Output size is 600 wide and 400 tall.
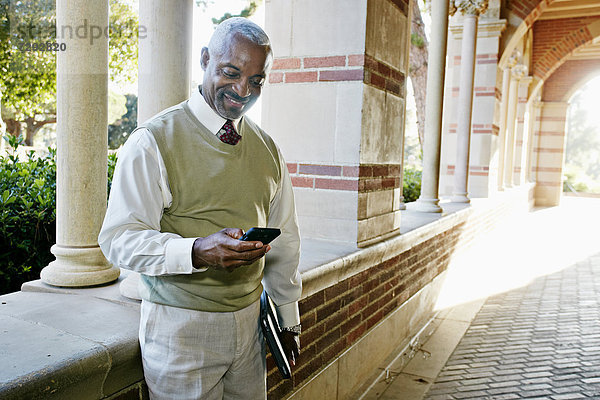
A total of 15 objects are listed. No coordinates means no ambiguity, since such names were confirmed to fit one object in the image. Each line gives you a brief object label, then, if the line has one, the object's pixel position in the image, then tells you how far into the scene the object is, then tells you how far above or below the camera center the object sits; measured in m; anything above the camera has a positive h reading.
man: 1.44 -0.19
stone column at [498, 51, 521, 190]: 9.77 +1.15
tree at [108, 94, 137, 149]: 27.59 +1.48
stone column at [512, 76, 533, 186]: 14.17 +0.84
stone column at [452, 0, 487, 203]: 7.35 +1.11
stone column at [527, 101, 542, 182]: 16.97 +1.03
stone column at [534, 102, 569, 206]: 17.34 +0.53
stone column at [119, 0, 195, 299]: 2.29 +0.45
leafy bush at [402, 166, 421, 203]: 7.92 -0.38
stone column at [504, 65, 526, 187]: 11.56 +1.00
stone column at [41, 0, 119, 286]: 2.22 +0.03
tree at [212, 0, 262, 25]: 9.11 +2.61
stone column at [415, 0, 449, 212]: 5.84 +0.66
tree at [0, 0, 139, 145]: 8.41 +1.87
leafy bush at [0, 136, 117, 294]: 2.83 -0.44
